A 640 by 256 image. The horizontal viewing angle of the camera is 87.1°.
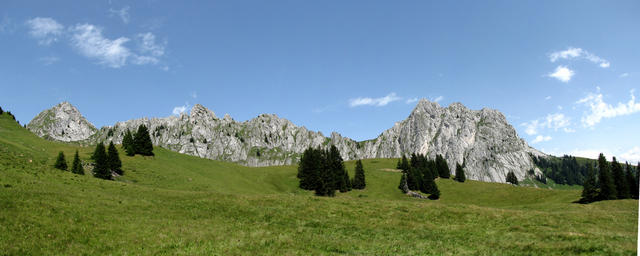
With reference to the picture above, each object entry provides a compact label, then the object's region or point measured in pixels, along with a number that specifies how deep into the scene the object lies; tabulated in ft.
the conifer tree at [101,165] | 204.03
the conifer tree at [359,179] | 343.67
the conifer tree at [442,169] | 426.51
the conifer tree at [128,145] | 263.70
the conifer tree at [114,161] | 214.69
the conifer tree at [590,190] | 253.24
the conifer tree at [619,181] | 256.19
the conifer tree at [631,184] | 259.19
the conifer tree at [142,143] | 269.64
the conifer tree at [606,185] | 249.55
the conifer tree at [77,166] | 193.91
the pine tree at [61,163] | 194.12
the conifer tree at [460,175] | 404.90
